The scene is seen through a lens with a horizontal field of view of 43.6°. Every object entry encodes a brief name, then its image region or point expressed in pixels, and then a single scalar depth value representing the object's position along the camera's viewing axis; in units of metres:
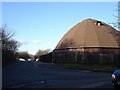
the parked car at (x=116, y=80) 5.79
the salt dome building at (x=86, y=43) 34.35
